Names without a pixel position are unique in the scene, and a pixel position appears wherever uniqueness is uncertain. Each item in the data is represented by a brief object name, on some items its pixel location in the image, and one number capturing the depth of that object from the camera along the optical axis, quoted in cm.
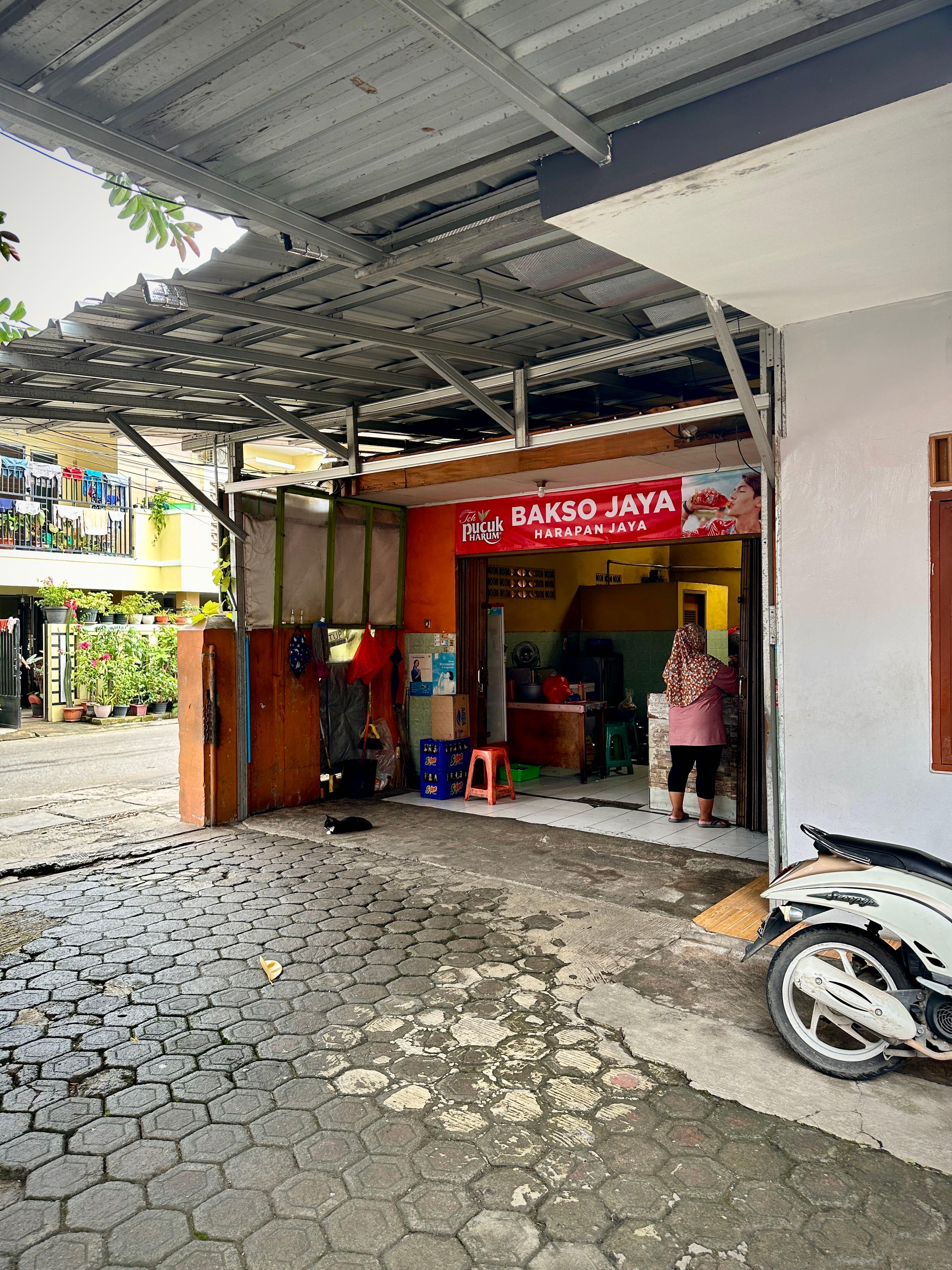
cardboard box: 898
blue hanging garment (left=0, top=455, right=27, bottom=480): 1909
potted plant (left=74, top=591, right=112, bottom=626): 1883
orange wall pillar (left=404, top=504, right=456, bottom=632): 910
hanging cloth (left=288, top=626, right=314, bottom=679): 832
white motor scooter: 320
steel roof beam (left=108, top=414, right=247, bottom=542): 648
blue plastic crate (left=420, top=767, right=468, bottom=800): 866
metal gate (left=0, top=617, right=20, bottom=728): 1587
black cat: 732
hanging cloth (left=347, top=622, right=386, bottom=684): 883
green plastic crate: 958
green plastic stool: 995
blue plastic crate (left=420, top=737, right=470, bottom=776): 870
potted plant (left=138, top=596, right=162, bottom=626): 1978
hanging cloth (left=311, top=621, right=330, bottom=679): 845
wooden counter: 973
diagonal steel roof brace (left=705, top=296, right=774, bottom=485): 399
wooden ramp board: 491
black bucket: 873
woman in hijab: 721
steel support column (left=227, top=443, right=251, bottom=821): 780
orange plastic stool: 838
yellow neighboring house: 1912
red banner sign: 689
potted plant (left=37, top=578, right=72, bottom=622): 1778
